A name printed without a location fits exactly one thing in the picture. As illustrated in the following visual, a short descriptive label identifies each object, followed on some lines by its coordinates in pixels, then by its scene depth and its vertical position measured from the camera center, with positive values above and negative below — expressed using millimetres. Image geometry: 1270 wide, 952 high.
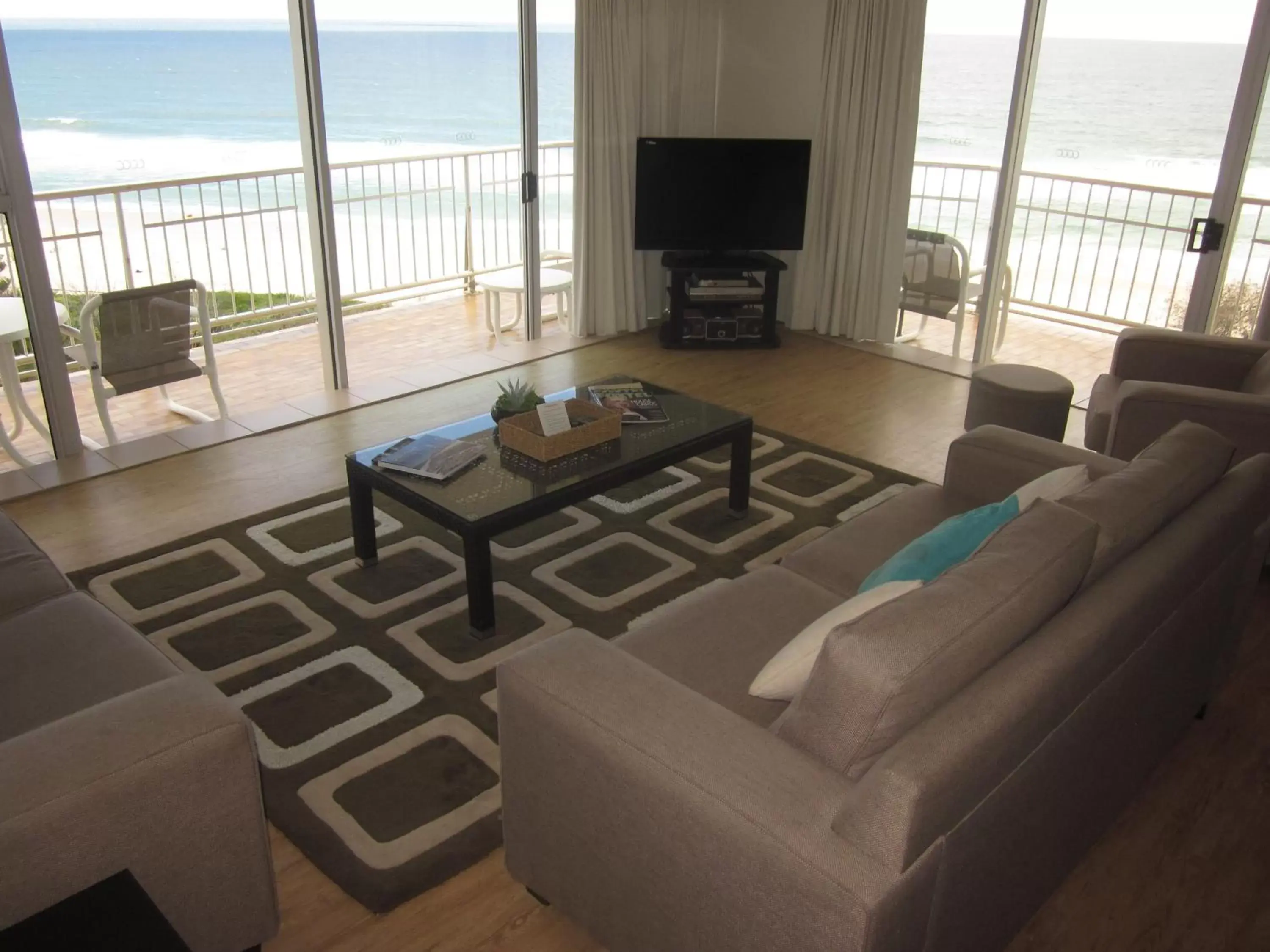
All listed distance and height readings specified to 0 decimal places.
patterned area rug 2416 -1560
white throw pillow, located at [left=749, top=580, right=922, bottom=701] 1896 -972
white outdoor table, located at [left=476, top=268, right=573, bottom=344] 6090 -1047
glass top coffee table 3027 -1145
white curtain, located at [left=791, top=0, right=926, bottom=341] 5504 -327
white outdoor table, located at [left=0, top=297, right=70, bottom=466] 4160 -1111
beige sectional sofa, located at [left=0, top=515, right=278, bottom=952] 1585 -1132
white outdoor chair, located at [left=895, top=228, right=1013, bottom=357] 5855 -937
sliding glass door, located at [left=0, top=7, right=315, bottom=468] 4430 -727
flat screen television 5766 -473
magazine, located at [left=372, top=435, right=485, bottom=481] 3244 -1114
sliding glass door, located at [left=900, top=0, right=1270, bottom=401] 4676 -298
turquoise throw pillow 2121 -893
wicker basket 3324 -1052
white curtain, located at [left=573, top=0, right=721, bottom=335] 5668 -29
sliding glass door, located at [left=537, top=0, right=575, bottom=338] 5559 -322
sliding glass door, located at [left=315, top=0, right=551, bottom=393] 5938 -608
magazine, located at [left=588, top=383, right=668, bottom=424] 3697 -1056
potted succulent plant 3551 -1000
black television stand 5934 -1092
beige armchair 3385 -950
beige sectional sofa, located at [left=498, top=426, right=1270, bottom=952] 1510 -1041
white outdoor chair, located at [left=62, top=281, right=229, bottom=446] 4379 -1030
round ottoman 4238 -1153
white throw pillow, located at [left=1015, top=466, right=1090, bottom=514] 2334 -827
